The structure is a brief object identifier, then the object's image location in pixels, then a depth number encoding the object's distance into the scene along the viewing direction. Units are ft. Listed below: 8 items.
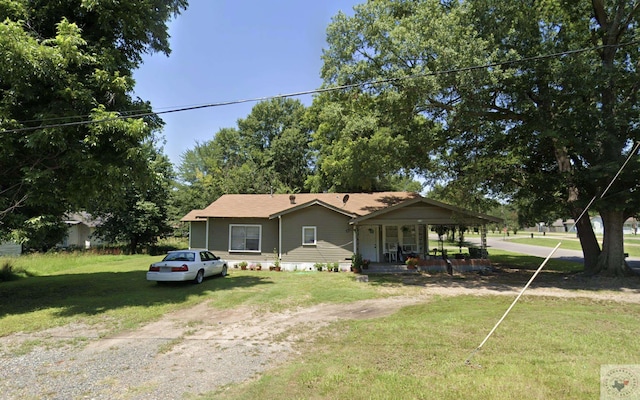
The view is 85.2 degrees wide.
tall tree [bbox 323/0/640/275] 41.63
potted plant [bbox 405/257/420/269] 58.65
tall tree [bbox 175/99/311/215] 123.03
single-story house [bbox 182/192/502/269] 60.18
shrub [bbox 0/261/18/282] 50.44
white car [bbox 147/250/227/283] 43.39
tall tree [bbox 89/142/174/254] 95.61
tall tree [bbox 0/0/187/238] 30.83
